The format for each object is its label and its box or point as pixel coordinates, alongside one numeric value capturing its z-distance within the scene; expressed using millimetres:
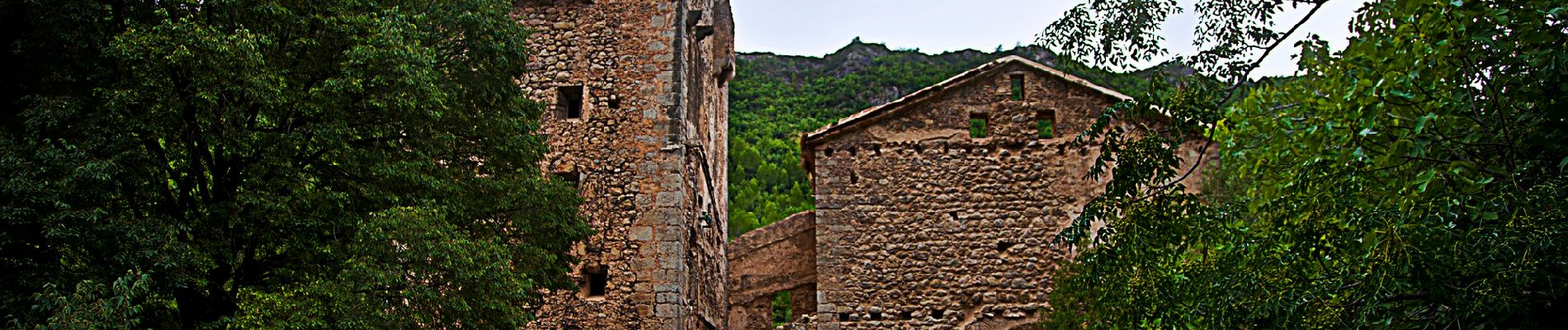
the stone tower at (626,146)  15352
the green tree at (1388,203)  6820
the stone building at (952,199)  16250
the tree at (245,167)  9008
